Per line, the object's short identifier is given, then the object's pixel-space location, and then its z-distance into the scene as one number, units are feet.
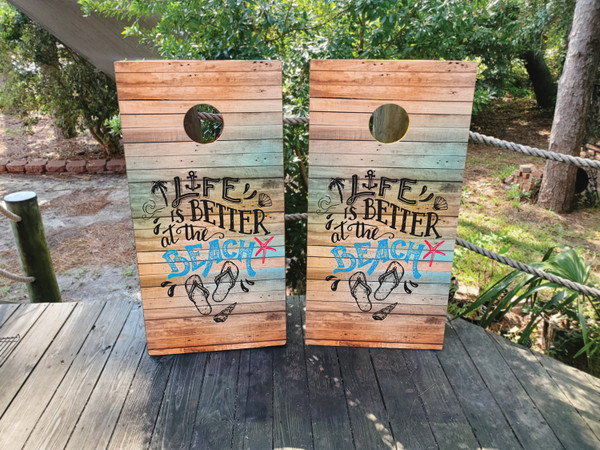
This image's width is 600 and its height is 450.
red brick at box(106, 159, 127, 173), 24.35
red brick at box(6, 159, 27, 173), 24.17
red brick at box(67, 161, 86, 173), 24.24
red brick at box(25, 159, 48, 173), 24.17
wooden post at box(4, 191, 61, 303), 8.41
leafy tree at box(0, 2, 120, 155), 23.11
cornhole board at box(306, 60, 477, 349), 5.82
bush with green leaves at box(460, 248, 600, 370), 7.18
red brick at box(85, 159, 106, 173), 24.26
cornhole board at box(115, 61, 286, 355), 5.75
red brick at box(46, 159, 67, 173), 24.17
